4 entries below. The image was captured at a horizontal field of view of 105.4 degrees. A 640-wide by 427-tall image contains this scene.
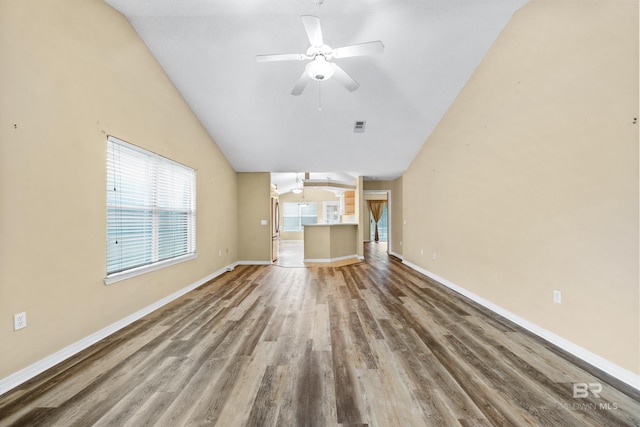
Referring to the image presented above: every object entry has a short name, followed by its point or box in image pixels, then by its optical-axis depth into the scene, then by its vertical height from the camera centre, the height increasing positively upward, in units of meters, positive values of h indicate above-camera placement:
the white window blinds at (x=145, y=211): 2.66 +0.12
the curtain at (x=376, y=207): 12.31 +0.57
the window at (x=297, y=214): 12.60 +0.22
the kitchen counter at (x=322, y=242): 6.62 -0.65
